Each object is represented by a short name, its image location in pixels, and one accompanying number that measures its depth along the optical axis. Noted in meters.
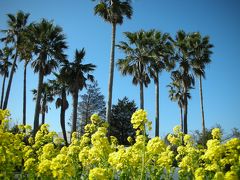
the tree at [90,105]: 49.53
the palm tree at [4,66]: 33.53
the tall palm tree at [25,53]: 24.05
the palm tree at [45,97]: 34.97
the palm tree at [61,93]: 26.81
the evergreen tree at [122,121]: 41.34
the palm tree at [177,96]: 36.16
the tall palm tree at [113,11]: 20.27
